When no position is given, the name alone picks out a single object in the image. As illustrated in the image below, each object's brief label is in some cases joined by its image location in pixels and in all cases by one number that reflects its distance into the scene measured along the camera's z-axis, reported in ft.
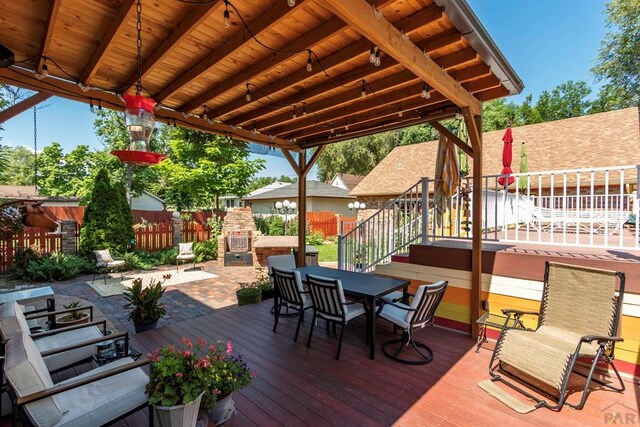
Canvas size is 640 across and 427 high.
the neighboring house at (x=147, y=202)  78.35
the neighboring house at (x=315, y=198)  66.85
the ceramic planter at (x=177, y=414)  6.33
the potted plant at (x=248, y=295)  18.28
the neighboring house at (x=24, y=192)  56.35
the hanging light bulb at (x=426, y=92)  11.77
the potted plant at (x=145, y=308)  13.85
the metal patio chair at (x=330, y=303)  11.30
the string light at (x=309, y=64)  9.91
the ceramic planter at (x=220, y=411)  7.44
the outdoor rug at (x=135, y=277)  23.17
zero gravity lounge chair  8.79
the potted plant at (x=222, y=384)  7.04
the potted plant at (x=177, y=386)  6.37
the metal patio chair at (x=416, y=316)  10.81
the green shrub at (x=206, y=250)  35.83
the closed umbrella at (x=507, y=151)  15.96
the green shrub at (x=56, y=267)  25.52
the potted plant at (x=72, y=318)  11.34
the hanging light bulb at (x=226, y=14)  7.19
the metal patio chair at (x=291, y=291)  13.06
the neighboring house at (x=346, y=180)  88.07
